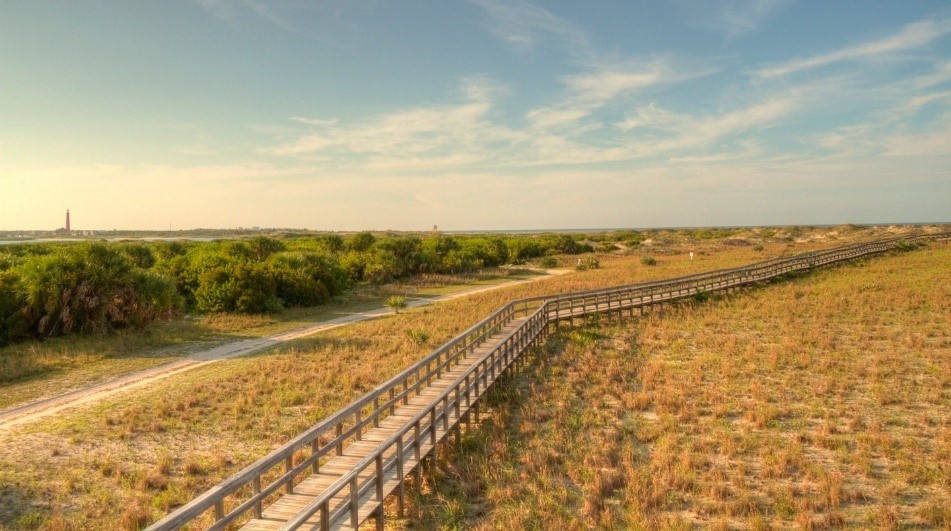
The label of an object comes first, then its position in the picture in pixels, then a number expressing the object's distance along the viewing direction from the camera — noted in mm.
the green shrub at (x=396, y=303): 33562
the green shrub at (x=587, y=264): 60000
